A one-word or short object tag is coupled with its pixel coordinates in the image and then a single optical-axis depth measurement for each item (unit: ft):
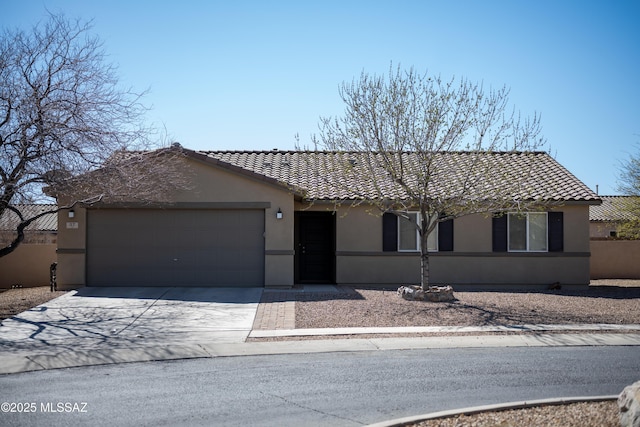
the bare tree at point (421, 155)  49.85
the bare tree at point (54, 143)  42.96
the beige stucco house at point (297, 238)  57.67
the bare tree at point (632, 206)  75.15
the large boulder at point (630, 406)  18.60
